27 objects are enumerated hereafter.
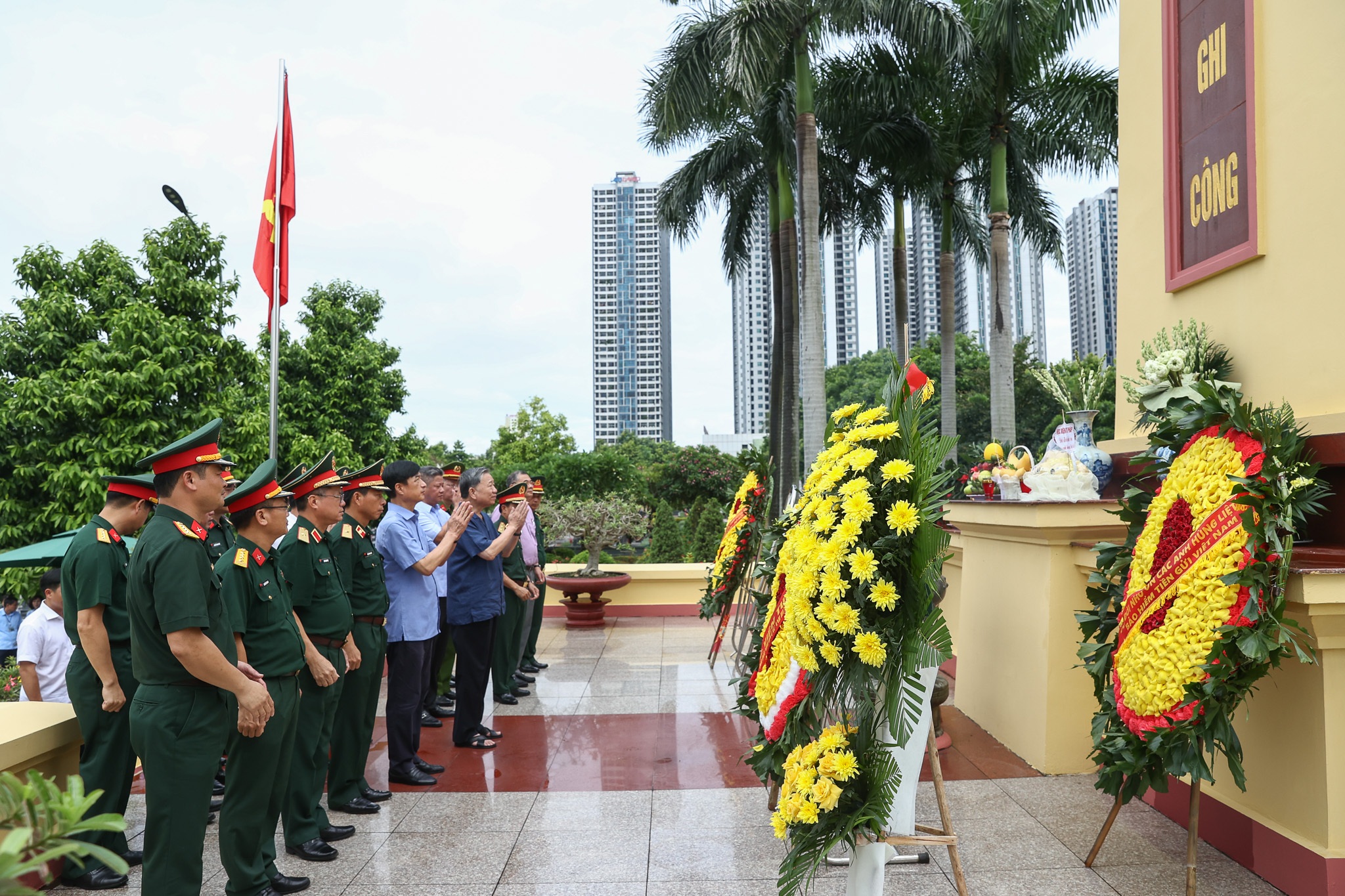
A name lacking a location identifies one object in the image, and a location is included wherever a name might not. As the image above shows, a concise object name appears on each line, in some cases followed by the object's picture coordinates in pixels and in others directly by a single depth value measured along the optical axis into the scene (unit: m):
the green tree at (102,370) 12.73
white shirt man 4.79
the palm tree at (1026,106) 13.38
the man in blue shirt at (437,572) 6.32
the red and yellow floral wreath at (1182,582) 3.19
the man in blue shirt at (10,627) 7.66
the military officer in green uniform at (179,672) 3.05
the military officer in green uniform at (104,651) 3.94
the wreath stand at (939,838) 3.08
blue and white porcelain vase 5.33
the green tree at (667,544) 21.44
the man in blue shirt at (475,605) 5.86
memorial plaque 4.45
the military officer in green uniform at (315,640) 4.12
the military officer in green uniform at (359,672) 4.64
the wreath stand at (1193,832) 3.22
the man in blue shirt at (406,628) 5.15
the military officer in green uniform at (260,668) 3.49
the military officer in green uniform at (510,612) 7.04
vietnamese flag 10.02
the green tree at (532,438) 44.78
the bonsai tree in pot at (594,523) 12.05
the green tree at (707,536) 20.39
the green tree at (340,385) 22.77
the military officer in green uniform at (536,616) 8.29
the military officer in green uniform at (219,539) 4.73
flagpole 8.73
